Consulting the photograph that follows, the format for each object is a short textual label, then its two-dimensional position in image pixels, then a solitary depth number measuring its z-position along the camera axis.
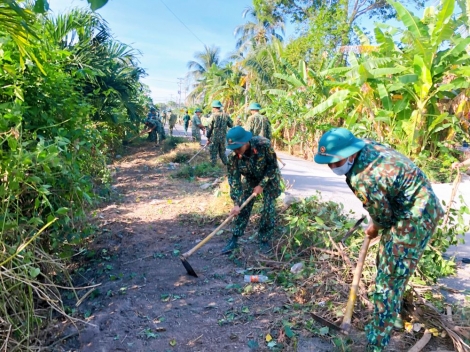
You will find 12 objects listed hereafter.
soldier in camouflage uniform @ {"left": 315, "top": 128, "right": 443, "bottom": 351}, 2.05
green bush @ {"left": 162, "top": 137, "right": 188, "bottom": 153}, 12.36
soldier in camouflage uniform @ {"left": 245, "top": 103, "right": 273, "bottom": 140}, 7.42
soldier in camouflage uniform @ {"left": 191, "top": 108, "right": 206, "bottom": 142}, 12.65
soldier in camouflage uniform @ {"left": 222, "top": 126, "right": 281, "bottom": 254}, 3.62
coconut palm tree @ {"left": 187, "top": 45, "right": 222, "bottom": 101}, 32.11
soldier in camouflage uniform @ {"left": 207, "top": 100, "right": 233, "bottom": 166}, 8.34
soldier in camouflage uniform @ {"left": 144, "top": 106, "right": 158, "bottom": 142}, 13.44
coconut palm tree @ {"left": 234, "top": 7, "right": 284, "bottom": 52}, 21.35
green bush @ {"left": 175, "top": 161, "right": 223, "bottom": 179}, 8.09
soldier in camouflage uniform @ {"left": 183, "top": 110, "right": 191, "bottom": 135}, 18.87
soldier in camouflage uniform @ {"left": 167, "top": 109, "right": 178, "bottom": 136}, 16.58
